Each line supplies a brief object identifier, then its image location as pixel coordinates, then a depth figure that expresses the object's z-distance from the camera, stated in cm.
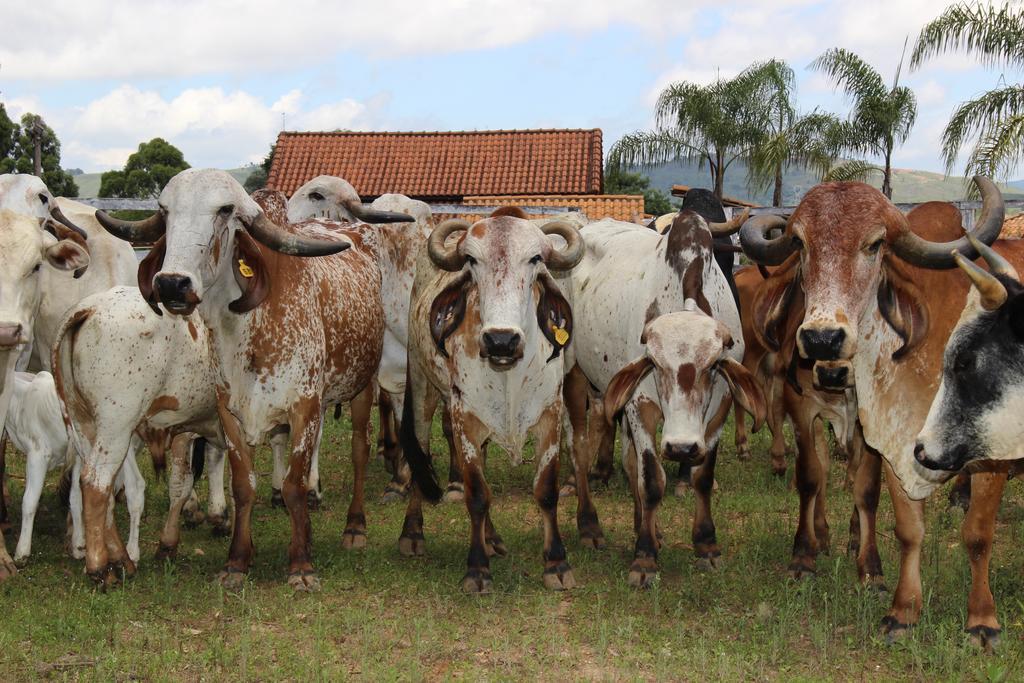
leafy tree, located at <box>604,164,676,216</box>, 5136
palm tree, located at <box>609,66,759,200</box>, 3150
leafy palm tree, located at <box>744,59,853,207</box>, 2883
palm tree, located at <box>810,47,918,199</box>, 2619
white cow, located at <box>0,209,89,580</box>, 686
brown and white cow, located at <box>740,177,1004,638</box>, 590
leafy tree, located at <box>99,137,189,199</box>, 5691
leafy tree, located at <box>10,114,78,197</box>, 4531
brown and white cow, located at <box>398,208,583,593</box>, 696
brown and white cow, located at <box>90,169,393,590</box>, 686
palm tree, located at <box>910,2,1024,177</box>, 1773
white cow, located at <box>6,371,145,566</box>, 750
